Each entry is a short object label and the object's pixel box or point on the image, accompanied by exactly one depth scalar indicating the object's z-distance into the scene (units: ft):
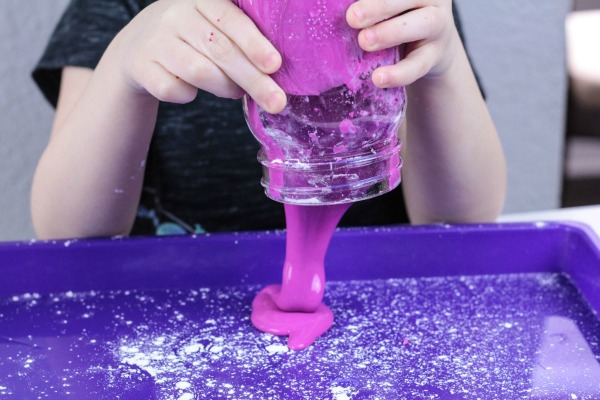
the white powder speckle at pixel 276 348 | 1.88
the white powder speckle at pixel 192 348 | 1.88
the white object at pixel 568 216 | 2.57
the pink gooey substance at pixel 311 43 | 1.47
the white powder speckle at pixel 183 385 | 1.72
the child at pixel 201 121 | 1.62
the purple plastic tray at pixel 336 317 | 1.73
